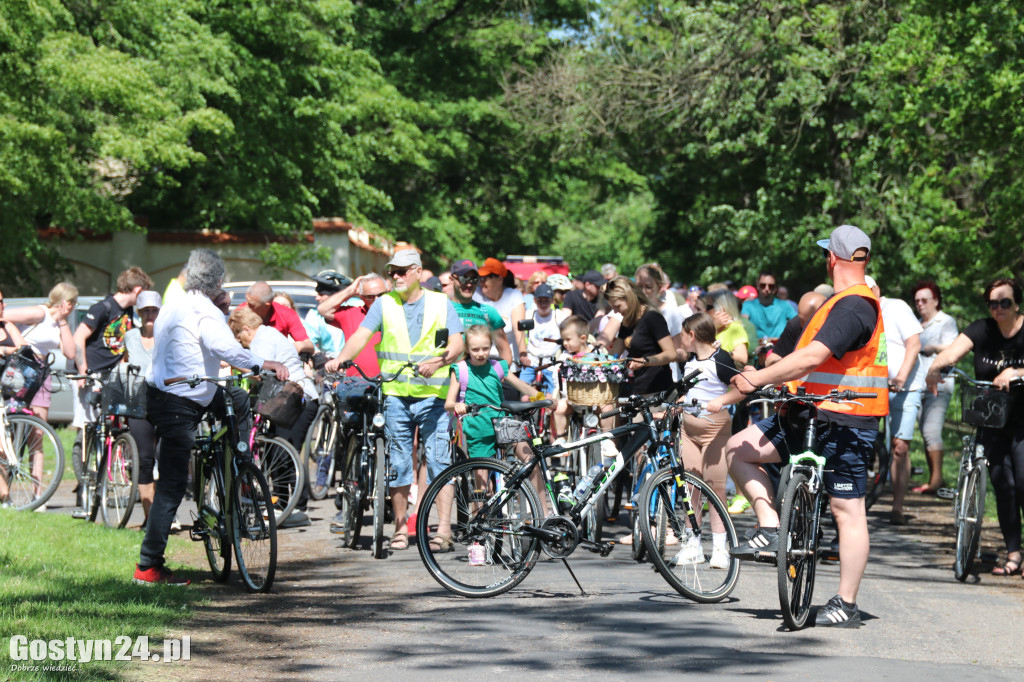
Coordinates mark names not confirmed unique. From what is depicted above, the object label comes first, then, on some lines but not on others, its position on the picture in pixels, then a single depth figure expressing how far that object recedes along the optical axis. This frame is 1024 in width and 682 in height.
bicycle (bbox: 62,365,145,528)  19.61
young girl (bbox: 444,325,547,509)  18.72
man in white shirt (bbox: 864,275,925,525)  21.72
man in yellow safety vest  18.64
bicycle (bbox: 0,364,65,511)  22.11
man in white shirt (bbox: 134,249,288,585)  15.72
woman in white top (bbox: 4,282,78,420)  23.09
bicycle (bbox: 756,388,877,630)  13.87
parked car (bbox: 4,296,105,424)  34.12
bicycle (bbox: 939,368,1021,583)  17.73
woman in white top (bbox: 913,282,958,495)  24.05
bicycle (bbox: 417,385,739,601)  15.76
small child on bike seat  21.42
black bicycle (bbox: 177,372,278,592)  15.75
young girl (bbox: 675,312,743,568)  18.52
